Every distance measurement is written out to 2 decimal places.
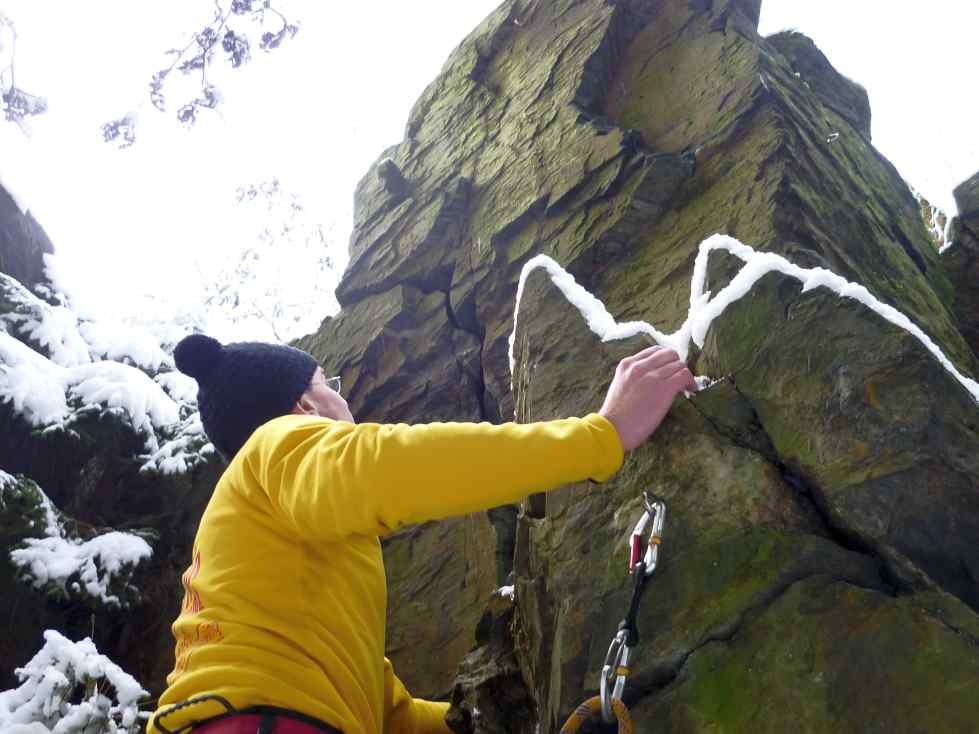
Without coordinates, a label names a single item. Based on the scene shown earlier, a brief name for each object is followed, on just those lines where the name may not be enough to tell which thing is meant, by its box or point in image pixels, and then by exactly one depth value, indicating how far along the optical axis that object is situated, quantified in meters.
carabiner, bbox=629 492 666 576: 2.43
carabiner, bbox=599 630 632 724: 2.26
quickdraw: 2.23
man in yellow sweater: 2.12
